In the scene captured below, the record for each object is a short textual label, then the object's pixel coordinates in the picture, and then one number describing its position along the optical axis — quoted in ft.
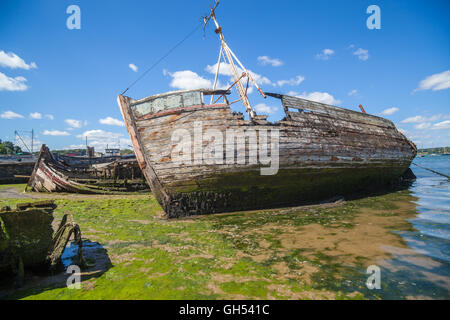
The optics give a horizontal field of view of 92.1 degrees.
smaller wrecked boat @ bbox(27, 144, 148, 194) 41.32
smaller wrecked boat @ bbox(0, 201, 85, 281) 9.46
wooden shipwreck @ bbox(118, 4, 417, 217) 21.74
